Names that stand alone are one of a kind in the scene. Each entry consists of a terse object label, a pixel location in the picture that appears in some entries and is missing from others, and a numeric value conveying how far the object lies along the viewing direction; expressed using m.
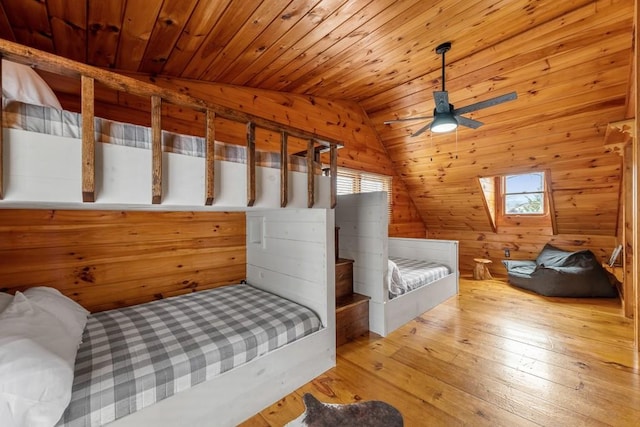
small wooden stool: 4.24
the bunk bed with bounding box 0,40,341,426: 0.92
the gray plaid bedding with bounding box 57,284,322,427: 1.05
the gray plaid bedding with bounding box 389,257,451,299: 2.72
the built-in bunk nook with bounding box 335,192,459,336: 2.35
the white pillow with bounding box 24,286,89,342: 1.34
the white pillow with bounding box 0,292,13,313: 1.27
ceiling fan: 2.17
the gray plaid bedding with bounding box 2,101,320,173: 0.89
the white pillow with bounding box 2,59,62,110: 1.01
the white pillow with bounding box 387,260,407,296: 2.51
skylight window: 4.18
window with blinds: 3.68
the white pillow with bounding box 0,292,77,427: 0.85
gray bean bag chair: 3.22
